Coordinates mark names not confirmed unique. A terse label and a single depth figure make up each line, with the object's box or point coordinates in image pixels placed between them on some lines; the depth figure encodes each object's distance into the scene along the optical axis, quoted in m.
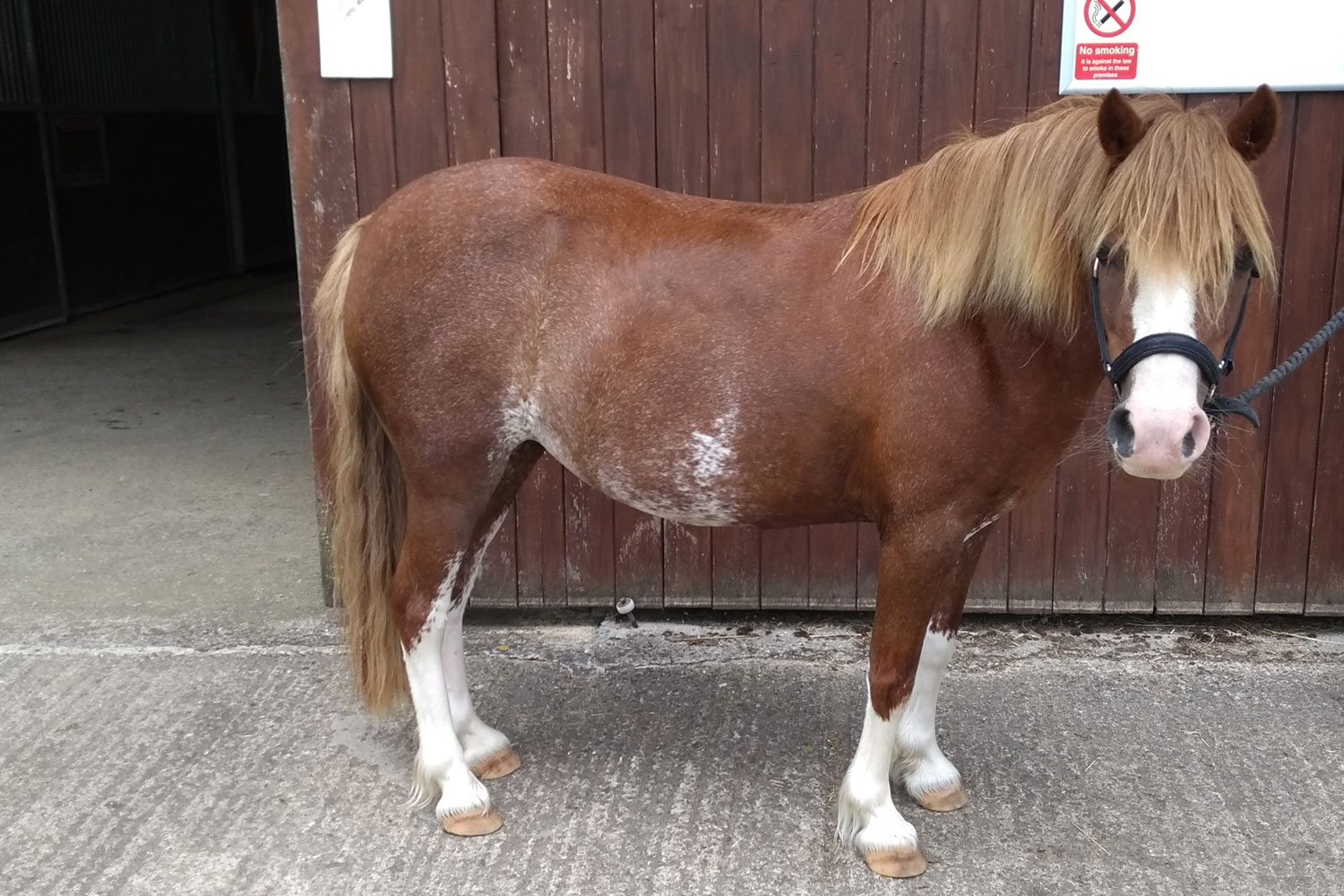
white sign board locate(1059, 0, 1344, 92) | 3.06
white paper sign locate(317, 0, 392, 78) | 3.22
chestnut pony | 2.05
